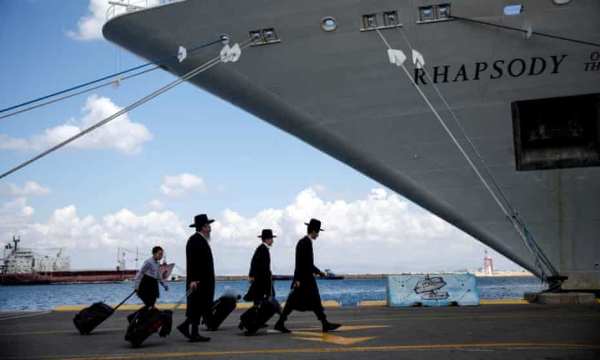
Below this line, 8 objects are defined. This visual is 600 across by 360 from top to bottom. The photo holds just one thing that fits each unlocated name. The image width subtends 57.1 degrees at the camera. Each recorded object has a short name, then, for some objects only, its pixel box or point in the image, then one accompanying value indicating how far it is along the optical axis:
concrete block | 13.49
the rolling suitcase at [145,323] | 7.24
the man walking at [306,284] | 8.47
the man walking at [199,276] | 7.78
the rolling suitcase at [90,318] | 9.04
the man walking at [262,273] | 9.02
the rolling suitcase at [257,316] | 8.38
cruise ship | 10.28
